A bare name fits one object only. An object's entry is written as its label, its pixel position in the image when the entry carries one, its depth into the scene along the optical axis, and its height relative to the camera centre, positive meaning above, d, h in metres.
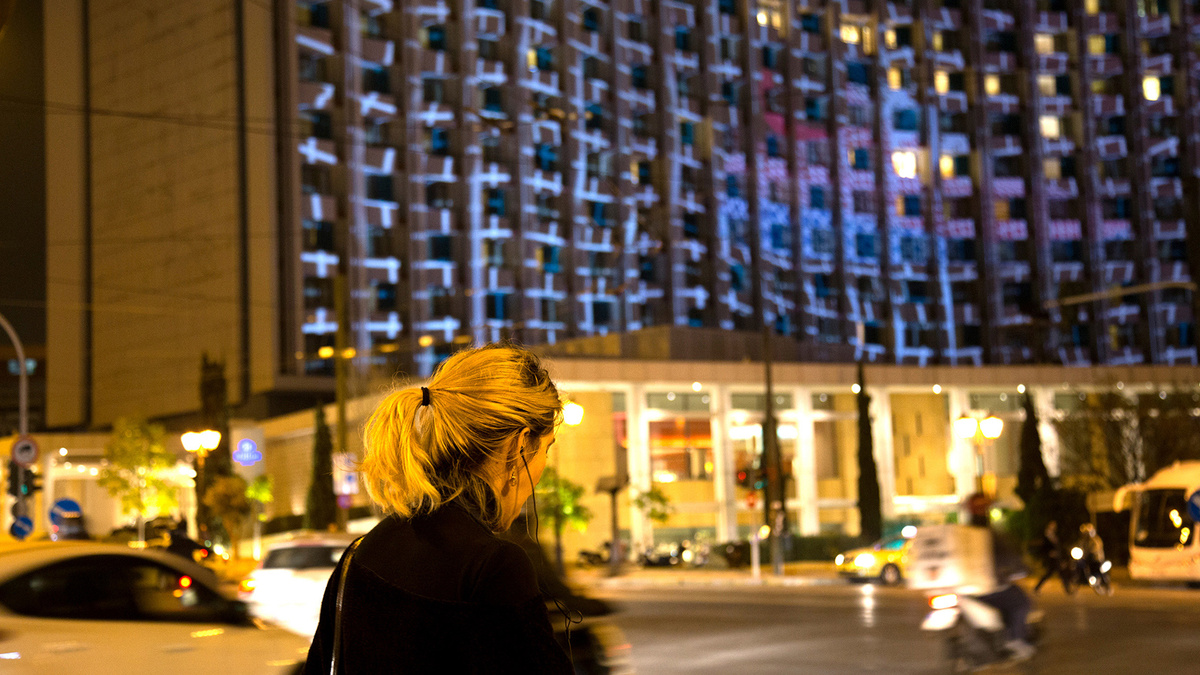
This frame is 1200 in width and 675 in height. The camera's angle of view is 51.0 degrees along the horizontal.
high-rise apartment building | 60.97 +14.63
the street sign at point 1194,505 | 18.10 -1.17
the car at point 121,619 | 7.54 -1.02
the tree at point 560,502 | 41.44 -1.89
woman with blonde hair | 2.01 -0.15
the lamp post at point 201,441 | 31.50 +0.44
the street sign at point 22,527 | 23.59 -1.19
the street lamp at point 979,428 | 26.28 +0.08
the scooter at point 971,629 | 12.07 -1.93
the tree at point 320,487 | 44.91 -1.20
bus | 27.92 -2.36
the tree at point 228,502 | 44.47 -1.58
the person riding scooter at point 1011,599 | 11.98 -1.61
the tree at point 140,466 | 51.25 -0.23
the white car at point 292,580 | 16.42 -1.64
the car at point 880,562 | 33.19 -3.39
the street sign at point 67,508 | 23.50 -0.84
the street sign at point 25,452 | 24.25 +0.24
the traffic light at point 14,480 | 25.59 -0.32
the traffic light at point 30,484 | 25.64 -0.42
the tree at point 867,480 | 47.19 -1.70
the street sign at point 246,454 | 37.88 +0.09
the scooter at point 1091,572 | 26.08 -3.03
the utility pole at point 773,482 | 37.50 -1.42
